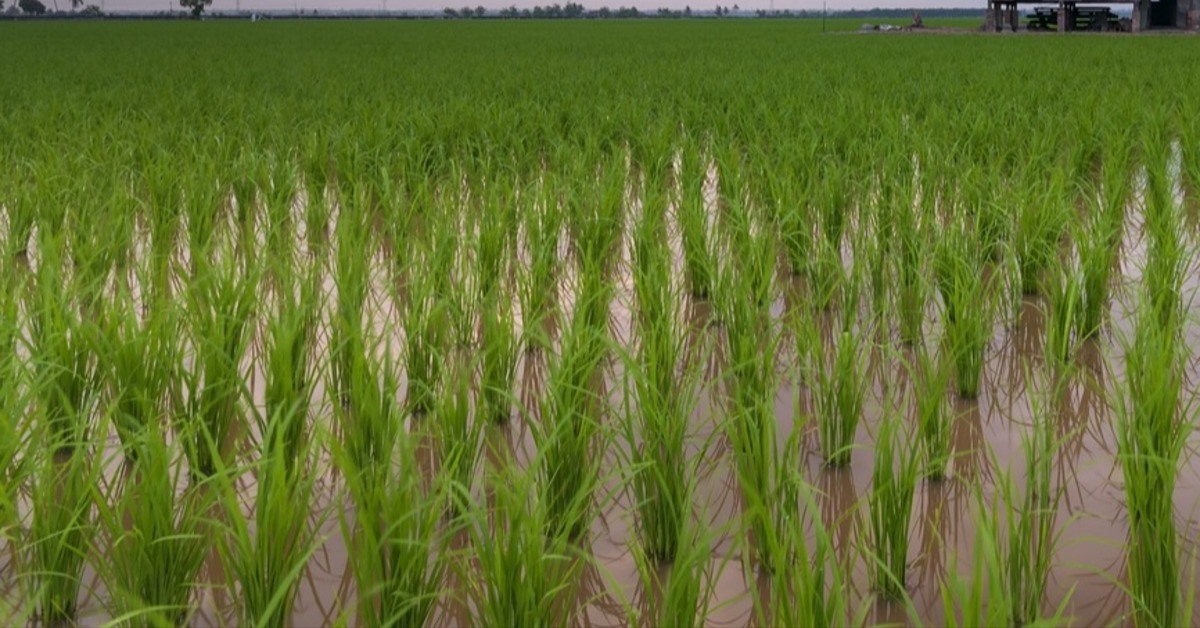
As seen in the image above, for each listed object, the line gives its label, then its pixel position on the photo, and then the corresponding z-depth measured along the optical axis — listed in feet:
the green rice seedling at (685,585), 4.19
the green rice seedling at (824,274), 9.70
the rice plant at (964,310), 7.91
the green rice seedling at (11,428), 5.45
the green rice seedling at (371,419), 6.03
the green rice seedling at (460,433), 6.18
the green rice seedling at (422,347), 7.84
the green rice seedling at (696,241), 10.34
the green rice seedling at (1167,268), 9.22
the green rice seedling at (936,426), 6.09
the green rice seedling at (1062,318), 8.10
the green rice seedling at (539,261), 9.30
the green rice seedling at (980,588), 3.94
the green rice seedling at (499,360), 7.48
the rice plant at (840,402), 6.67
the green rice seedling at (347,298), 7.57
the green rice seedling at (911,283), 9.27
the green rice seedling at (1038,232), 10.64
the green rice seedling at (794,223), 11.28
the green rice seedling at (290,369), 6.74
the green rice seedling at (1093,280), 9.20
